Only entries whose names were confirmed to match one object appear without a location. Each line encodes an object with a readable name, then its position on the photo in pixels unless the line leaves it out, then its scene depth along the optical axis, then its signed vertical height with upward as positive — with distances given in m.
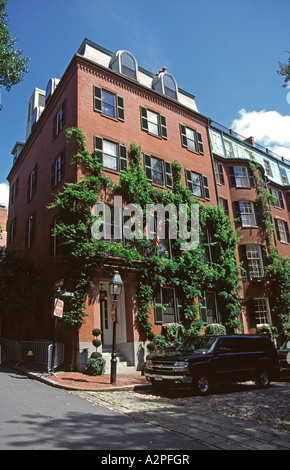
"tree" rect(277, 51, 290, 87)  12.44 +8.96
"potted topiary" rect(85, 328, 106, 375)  12.71 -0.67
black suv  9.97 -0.68
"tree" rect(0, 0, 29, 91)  14.46 +11.67
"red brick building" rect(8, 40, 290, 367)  16.56 +10.99
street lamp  11.93 +1.91
